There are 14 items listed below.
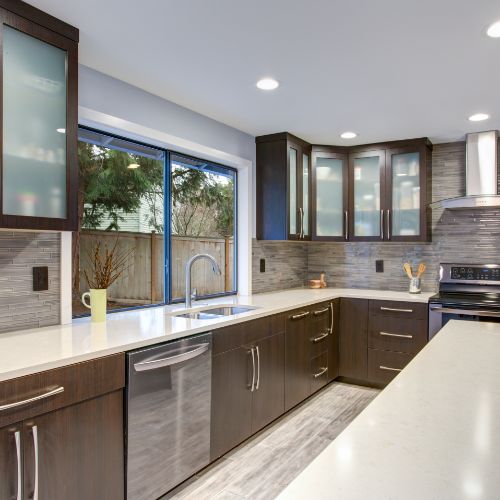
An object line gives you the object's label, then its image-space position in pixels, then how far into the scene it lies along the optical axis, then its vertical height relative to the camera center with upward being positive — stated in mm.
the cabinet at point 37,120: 1732 +588
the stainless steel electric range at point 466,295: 3223 -354
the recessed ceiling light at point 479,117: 3119 +1026
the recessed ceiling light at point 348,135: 3672 +1049
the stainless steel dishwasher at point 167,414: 1851 -759
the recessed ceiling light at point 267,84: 2506 +1030
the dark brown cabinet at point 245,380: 2391 -779
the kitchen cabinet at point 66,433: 1406 -651
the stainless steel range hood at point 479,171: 3516 +701
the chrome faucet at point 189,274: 2885 -134
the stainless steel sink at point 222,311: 2957 -409
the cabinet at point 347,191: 3758 +589
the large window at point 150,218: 2643 +269
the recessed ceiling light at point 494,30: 1877 +1015
